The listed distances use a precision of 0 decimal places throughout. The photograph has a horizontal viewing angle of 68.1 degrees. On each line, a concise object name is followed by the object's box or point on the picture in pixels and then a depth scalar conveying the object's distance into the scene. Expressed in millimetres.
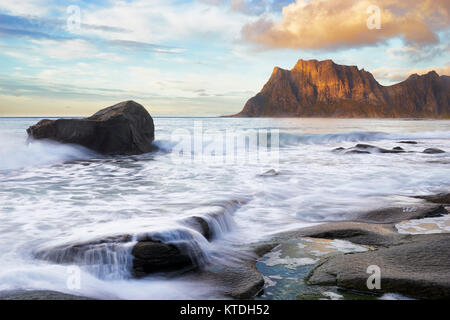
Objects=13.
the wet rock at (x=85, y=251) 3314
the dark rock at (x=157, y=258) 3216
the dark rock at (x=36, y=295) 2545
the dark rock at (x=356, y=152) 14369
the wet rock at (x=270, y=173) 9077
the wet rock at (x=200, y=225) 4156
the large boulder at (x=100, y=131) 12797
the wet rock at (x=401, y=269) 2646
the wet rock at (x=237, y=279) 2789
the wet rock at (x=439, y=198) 5957
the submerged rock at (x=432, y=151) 14273
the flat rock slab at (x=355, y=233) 3932
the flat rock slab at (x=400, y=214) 4914
